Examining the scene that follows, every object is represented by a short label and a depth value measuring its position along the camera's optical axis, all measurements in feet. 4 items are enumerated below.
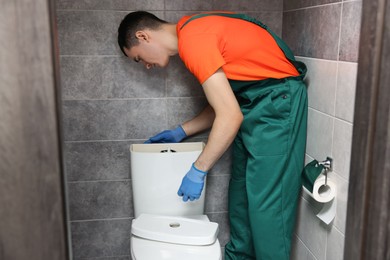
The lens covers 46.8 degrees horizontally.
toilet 5.81
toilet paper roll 5.51
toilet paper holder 5.61
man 5.69
